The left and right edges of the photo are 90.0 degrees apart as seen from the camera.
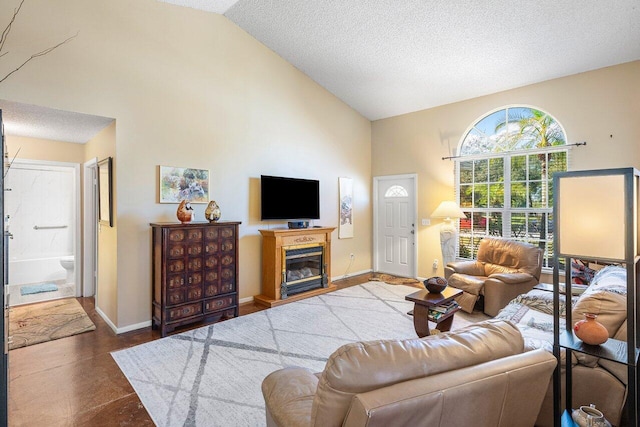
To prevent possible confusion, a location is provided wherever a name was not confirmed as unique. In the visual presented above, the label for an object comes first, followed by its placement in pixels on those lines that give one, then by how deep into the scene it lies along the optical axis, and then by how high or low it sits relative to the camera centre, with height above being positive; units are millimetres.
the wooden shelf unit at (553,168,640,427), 1337 -255
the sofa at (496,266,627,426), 1553 -793
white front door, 6062 -242
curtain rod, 4219 +898
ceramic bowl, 3271 -745
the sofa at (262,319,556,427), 903 -522
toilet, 5336 -856
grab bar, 5797 -241
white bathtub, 5523 -1020
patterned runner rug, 3400 -1286
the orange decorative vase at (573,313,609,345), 1469 -559
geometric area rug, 2248 -1330
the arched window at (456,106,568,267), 4617 +577
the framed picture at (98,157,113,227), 3633 +257
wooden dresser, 3488 -694
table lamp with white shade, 4973 -270
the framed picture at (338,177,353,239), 6070 +70
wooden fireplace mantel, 4574 -662
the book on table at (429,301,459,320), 3179 -996
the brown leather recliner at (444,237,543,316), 3906 -813
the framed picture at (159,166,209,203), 3832 +357
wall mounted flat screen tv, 4777 +238
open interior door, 1559 -700
